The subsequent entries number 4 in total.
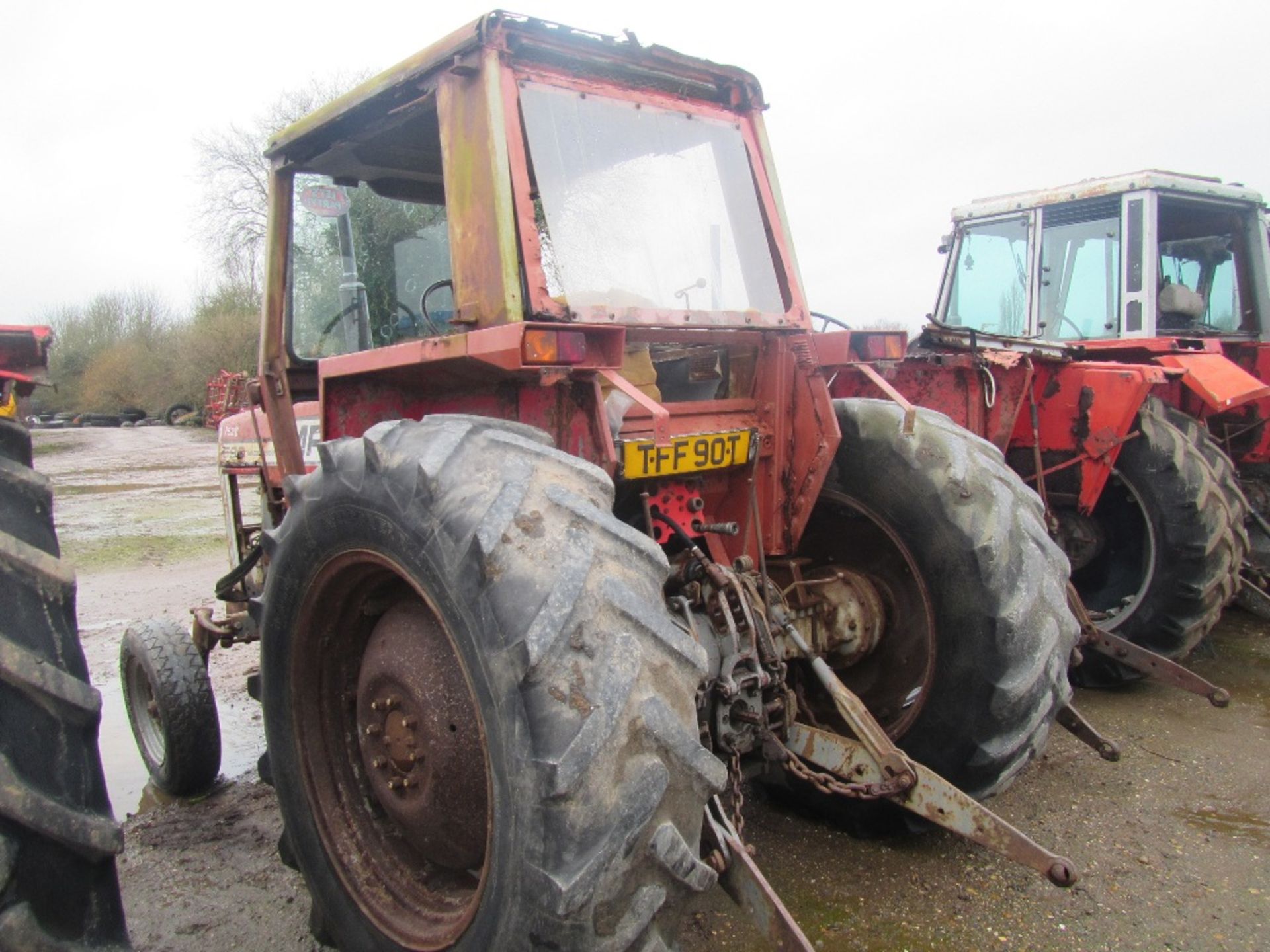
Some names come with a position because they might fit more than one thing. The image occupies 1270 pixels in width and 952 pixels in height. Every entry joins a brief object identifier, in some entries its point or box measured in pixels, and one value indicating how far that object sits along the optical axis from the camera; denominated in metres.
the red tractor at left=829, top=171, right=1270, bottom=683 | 4.87
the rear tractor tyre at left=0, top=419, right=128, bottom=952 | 1.62
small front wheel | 3.61
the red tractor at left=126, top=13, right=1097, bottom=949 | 1.75
